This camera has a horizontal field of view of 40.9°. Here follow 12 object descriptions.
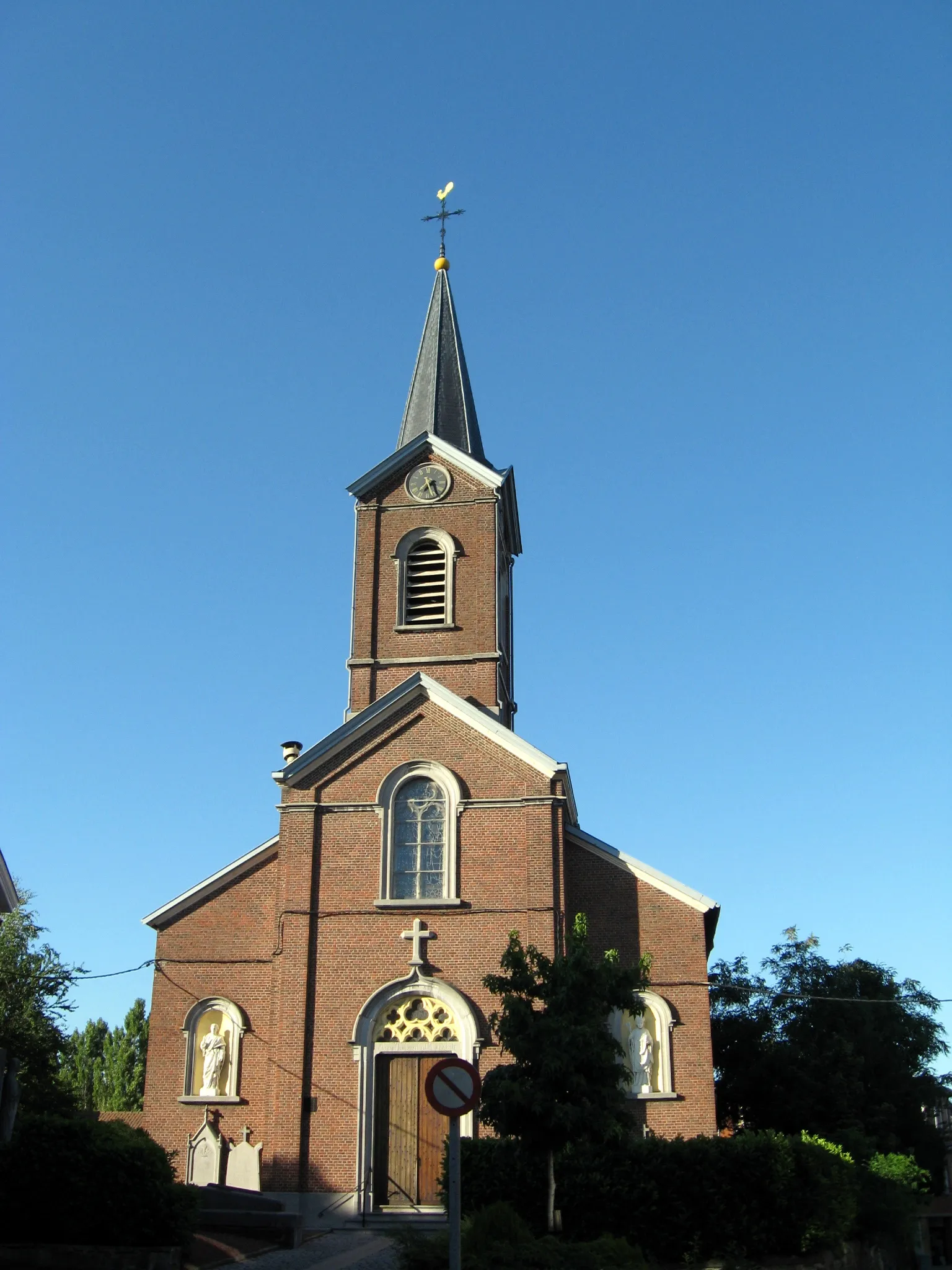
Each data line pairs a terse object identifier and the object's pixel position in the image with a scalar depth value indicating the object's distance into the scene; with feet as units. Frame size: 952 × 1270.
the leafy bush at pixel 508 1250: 42.91
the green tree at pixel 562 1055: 52.80
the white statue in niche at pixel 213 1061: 75.66
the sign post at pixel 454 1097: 32.89
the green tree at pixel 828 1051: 93.30
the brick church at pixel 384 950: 72.90
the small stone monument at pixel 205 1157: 73.26
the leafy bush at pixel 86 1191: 48.88
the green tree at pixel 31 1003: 94.63
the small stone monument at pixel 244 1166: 72.95
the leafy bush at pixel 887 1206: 69.36
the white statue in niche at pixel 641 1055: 74.02
